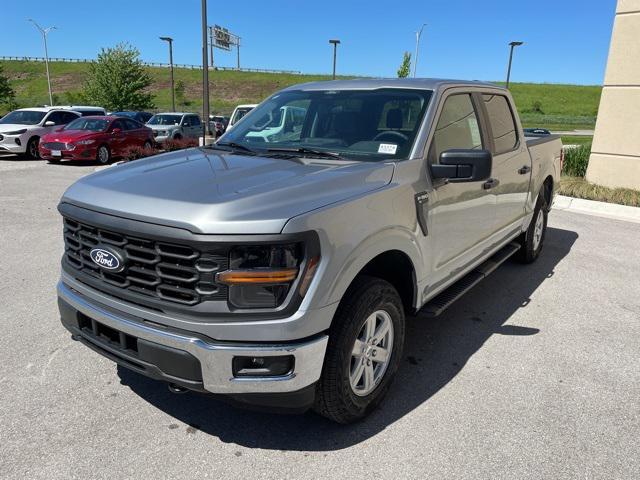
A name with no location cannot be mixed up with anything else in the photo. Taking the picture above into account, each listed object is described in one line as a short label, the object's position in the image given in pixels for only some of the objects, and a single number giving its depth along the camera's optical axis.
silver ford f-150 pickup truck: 2.23
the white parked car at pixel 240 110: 13.05
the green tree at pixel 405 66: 36.47
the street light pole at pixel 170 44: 38.00
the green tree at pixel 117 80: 39.53
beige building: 9.73
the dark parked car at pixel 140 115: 27.07
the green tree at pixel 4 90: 37.69
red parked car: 14.35
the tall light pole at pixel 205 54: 17.09
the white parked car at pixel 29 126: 15.43
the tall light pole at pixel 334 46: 33.60
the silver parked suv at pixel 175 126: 21.14
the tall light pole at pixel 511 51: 34.19
